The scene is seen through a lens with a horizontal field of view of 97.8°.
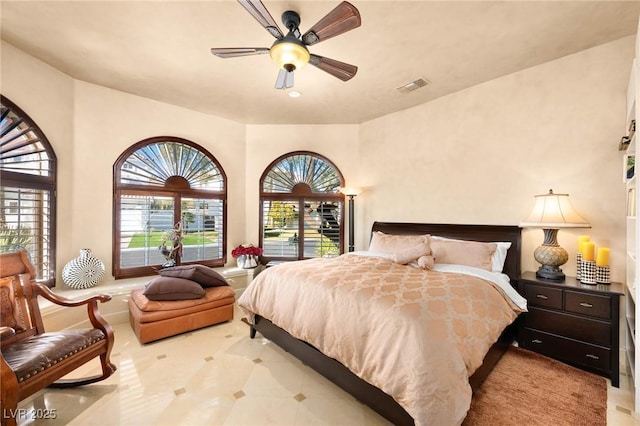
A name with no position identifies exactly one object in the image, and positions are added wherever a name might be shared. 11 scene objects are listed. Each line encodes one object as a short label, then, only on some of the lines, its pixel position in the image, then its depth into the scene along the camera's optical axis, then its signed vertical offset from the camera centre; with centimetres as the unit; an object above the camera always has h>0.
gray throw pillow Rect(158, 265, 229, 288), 332 -74
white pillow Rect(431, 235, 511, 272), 295 -46
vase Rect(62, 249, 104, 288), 324 -70
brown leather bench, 296 -114
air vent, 342 +162
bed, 159 -81
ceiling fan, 178 +126
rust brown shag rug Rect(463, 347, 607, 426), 193 -141
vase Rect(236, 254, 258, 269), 467 -81
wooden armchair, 166 -93
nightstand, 231 -97
